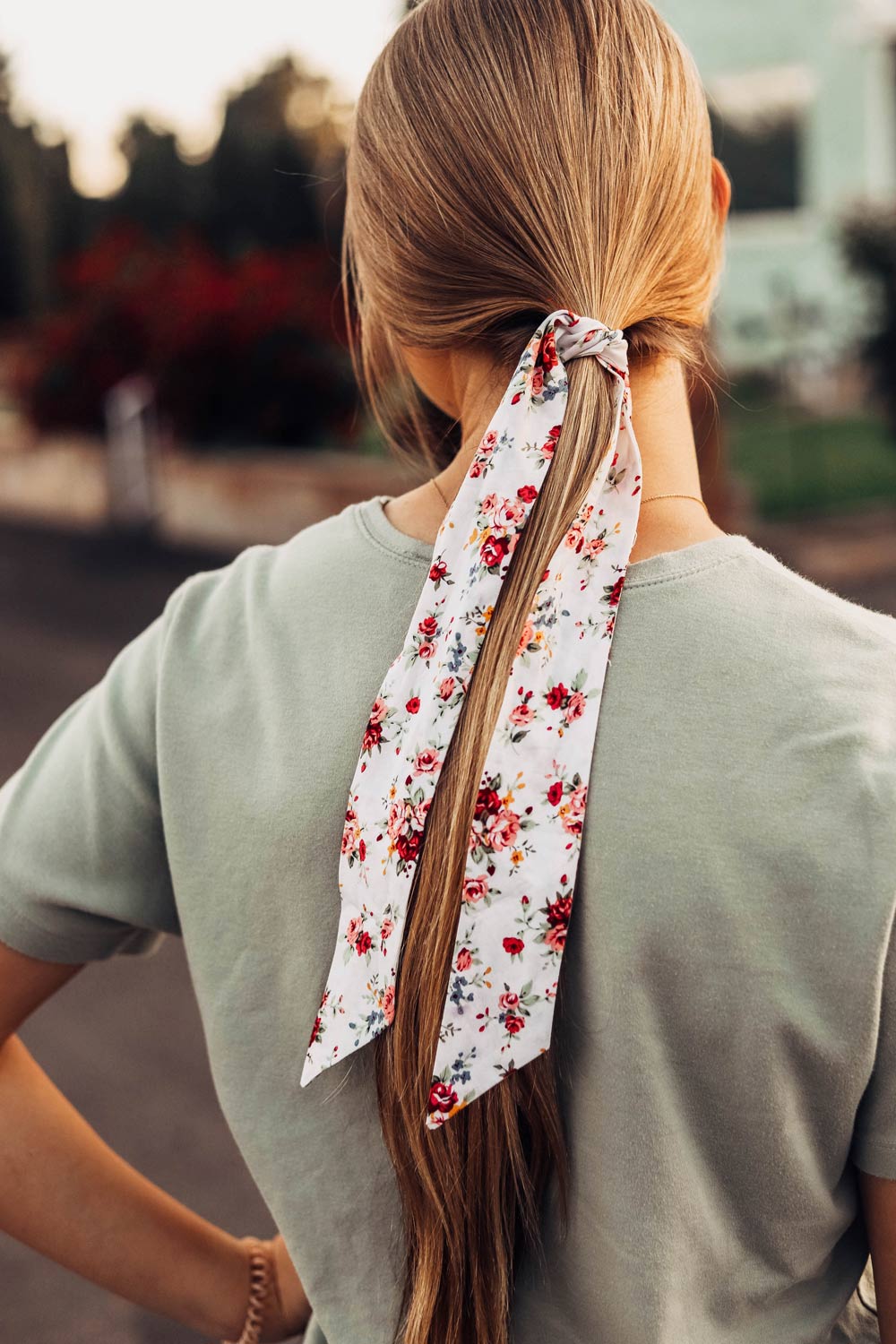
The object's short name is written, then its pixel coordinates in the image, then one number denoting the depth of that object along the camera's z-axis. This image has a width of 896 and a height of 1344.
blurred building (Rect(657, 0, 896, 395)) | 13.65
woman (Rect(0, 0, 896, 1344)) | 0.91
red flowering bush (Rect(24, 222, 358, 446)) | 10.66
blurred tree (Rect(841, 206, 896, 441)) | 10.61
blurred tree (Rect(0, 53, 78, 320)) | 14.88
